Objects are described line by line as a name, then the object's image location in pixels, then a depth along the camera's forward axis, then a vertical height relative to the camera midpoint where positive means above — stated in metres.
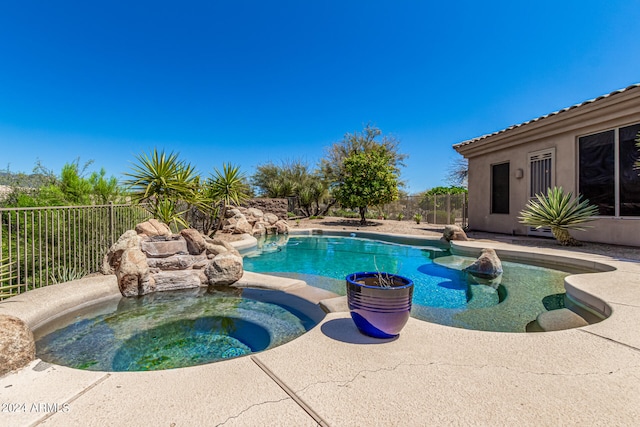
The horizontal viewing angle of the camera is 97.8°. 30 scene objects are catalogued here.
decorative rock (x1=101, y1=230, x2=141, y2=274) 4.32 -0.68
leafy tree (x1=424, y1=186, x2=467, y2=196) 18.91 +1.44
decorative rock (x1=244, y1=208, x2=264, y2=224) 13.00 -0.20
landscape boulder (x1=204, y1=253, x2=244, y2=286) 4.48 -0.97
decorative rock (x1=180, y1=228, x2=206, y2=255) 4.92 -0.57
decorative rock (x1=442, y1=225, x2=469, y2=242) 8.25 -0.68
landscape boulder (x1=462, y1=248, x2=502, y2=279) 5.36 -1.08
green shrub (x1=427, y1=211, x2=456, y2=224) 14.40 -0.37
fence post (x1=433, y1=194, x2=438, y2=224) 15.16 +0.11
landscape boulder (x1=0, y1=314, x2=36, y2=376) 1.79 -0.90
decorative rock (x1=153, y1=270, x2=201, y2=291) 4.36 -1.10
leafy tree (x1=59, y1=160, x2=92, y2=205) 6.06 +0.55
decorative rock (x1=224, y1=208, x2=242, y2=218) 11.98 -0.10
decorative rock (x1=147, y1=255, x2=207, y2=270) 4.50 -0.85
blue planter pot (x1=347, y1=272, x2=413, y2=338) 2.06 -0.73
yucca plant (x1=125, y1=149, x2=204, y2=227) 6.19 +0.62
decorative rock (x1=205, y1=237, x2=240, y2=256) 5.15 -0.65
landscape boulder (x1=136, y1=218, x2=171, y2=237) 4.93 -0.33
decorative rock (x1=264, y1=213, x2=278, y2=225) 13.46 -0.36
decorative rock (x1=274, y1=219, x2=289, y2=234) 12.92 -0.76
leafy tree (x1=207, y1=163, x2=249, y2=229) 8.66 +0.84
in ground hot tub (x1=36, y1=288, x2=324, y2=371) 2.42 -1.28
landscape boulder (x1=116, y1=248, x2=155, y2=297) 4.02 -0.94
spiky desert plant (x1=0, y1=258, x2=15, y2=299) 3.43 -0.90
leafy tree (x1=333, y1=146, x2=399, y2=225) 14.61 +1.43
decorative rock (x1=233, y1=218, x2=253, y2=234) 11.12 -0.67
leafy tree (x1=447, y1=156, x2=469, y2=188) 23.23 +3.25
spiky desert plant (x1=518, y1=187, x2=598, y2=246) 6.88 -0.09
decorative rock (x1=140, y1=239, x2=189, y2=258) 4.53 -0.62
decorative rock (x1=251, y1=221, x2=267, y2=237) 12.37 -0.86
